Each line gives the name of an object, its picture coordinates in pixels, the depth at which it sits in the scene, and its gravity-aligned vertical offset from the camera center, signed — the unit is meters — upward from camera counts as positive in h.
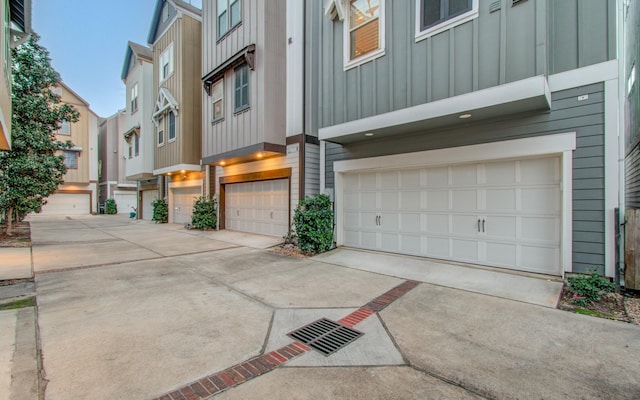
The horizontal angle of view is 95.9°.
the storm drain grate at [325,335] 2.96 -1.53
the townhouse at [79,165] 24.22 +2.85
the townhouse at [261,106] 8.95 +3.05
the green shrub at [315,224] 7.52 -0.69
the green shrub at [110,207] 26.09 -0.81
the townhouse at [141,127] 17.12 +4.37
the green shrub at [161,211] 16.16 -0.73
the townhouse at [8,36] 5.09 +4.12
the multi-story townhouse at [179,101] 13.52 +4.70
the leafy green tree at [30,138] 9.74 +2.09
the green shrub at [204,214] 12.21 -0.68
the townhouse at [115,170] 27.80 +2.71
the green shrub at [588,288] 3.98 -1.28
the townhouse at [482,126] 4.57 +1.42
